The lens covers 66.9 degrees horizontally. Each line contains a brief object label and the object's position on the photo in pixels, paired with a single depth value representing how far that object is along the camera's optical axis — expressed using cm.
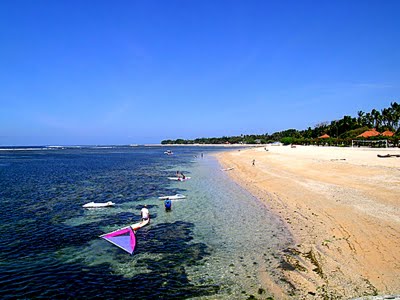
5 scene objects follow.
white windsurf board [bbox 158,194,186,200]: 2495
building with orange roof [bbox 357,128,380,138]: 8642
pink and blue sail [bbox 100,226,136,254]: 1332
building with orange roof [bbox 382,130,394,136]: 8898
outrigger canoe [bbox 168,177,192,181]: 3761
